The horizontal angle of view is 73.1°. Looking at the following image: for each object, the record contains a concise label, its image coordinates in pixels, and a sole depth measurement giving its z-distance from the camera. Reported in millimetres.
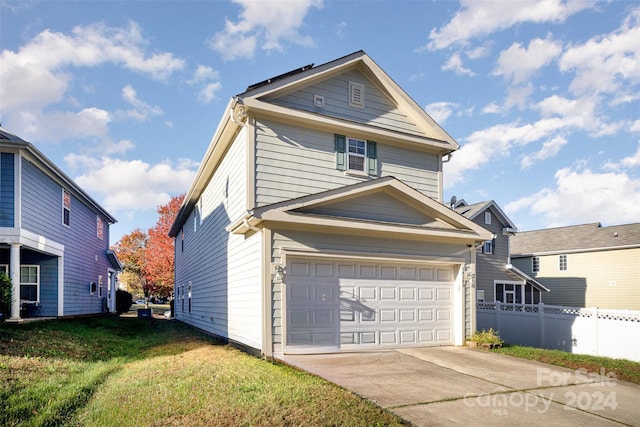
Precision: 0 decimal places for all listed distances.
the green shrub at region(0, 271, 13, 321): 12500
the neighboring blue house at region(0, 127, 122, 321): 13312
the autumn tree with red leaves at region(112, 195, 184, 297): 31625
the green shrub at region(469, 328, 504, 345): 11422
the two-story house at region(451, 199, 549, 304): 22922
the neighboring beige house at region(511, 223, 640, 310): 25750
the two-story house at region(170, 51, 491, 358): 9648
